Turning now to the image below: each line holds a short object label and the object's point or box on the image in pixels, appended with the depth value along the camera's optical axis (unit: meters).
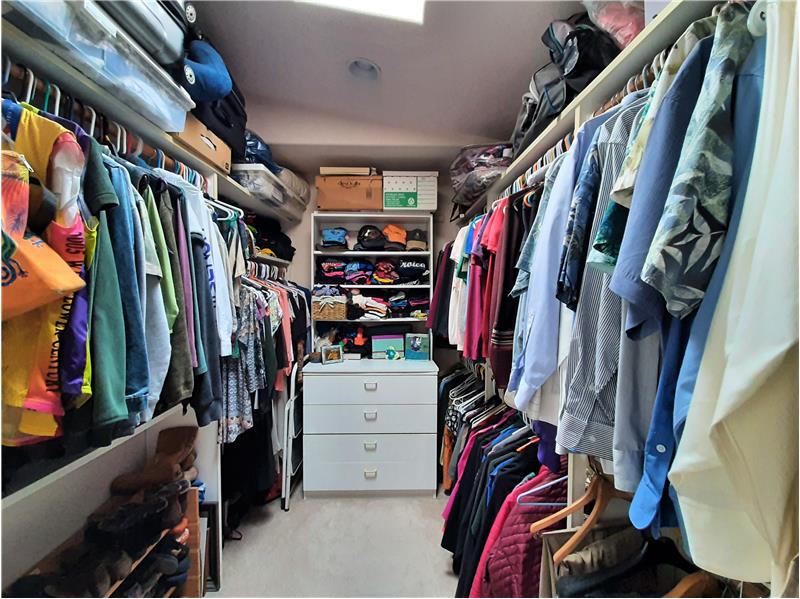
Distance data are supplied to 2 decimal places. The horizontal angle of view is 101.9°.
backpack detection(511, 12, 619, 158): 1.00
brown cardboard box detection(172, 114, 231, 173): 1.22
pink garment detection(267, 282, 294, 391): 1.75
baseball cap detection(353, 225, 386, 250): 2.29
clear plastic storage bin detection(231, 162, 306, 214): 1.74
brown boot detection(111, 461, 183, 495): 1.19
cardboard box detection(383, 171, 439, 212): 2.20
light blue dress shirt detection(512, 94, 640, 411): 0.72
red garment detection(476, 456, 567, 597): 0.94
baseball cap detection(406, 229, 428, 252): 2.31
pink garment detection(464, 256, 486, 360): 1.18
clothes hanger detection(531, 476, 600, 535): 0.81
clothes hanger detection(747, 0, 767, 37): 0.40
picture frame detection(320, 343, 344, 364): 2.13
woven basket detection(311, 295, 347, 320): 2.20
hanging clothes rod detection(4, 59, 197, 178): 0.72
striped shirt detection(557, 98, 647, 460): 0.56
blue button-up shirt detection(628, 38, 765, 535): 0.39
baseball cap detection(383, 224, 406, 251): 2.29
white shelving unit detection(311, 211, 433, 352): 2.23
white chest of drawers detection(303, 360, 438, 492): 1.94
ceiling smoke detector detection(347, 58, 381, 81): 1.66
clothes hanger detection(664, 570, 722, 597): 0.64
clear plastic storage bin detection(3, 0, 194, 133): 0.66
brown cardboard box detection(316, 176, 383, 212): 2.19
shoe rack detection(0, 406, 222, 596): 0.87
